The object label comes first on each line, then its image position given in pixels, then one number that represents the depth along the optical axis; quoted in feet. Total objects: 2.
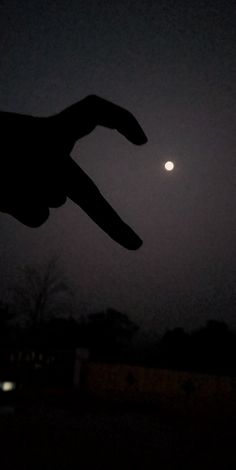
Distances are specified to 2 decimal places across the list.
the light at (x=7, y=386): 29.31
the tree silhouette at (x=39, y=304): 91.71
